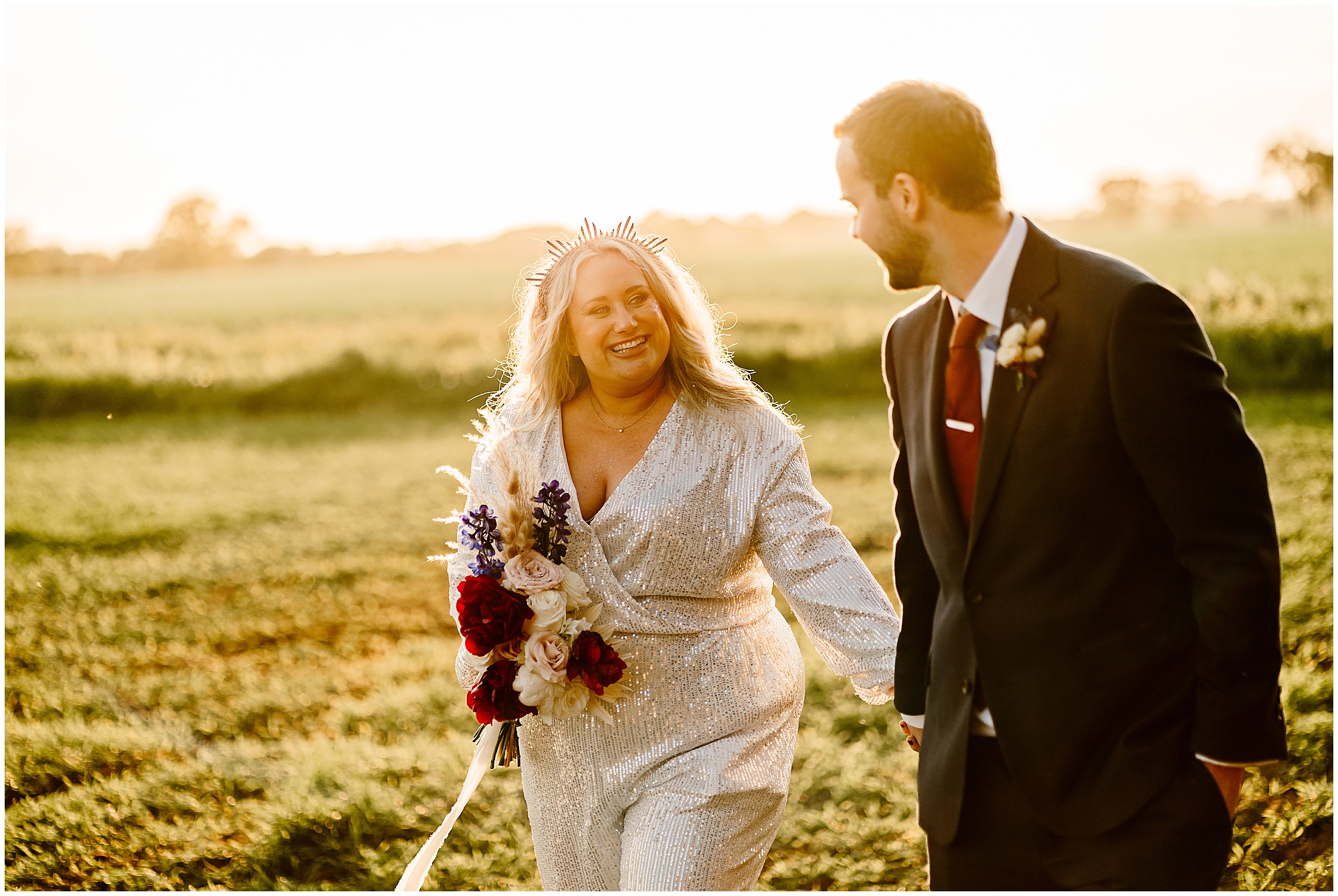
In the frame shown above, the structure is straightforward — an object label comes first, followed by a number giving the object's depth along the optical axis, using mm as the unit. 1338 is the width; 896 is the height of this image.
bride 3291
